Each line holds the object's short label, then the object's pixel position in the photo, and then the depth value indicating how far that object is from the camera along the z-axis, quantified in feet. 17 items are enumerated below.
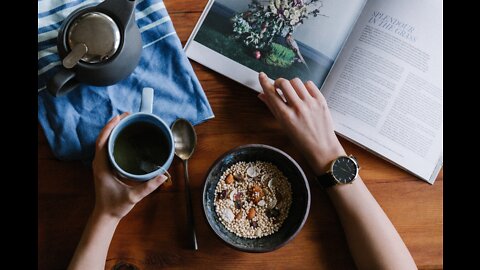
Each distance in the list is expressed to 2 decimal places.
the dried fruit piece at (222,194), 2.64
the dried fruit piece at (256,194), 2.66
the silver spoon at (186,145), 2.64
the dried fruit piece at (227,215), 2.62
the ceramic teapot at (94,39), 2.28
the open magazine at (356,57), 2.77
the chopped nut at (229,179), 2.64
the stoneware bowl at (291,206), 2.46
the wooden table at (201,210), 2.67
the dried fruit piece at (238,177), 2.65
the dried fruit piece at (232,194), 2.65
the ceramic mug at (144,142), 2.31
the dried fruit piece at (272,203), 2.66
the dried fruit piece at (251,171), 2.67
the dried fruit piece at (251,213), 2.64
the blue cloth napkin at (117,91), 2.61
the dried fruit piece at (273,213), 2.64
